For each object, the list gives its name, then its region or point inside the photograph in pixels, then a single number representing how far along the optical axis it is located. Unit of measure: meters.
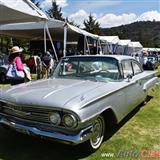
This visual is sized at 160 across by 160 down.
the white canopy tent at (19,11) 5.72
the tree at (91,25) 44.19
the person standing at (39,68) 8.77
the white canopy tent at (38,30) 11.61
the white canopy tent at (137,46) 31.70
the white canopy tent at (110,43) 17.72
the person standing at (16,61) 4.12
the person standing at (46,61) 9.94
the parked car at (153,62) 14.91
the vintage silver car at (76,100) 2.50
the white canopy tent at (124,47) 23.64
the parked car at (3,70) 8.17
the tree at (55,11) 44.96
